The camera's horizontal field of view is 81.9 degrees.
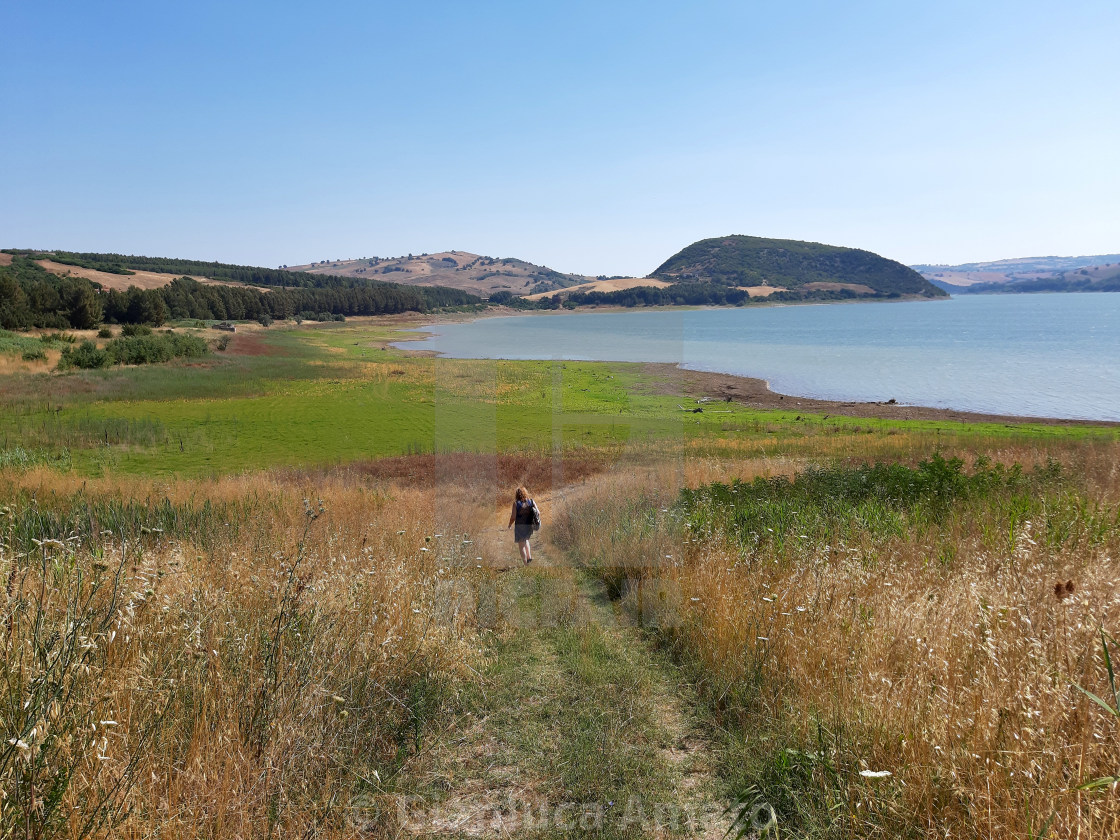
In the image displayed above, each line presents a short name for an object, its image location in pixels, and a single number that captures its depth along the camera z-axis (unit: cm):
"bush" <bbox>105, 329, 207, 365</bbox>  4778
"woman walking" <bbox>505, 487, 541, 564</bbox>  1115
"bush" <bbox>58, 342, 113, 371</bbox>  4350
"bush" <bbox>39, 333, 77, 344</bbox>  5317
